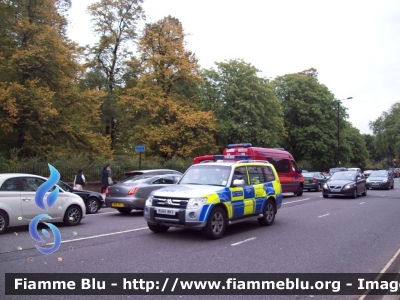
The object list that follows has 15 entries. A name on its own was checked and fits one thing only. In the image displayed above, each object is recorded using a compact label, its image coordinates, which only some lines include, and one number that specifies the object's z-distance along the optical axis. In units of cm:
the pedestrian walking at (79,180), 1814
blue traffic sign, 2233
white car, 995
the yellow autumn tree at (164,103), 3381
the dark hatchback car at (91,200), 1500
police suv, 883
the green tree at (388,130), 7394
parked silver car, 1379
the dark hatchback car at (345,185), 2105
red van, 1975
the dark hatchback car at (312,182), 2864
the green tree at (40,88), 2345
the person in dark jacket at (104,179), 2099
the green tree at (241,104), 3816
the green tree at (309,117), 4925
